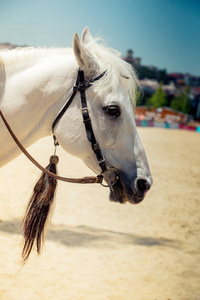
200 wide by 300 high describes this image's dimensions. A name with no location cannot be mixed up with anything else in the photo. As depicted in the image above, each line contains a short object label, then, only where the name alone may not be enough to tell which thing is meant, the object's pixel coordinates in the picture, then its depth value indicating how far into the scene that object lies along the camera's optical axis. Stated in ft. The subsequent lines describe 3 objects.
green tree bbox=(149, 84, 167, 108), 245.45
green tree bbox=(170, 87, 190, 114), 232.12
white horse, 6.38
